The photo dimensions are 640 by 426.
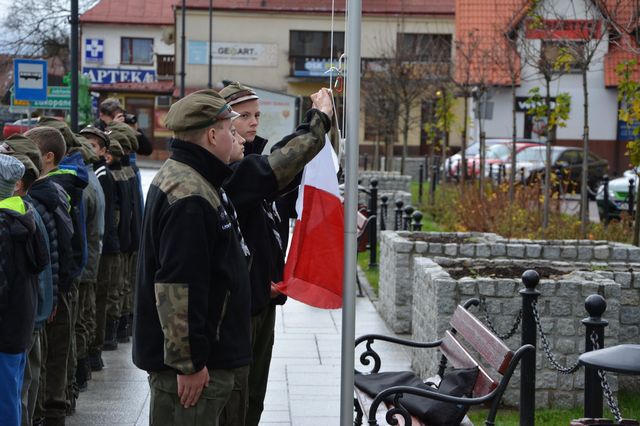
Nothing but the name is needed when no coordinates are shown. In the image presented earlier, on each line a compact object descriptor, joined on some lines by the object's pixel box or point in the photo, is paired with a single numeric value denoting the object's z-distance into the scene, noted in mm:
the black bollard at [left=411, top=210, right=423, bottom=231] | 13016
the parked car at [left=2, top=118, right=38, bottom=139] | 29188
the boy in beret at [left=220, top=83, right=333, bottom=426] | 5184
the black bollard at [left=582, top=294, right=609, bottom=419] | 5555
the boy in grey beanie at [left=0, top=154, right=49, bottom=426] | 5699
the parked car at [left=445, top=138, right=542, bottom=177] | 35328
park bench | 5527
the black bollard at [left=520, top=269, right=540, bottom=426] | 6559
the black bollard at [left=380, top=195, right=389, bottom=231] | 17203
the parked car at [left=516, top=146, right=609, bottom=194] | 34344
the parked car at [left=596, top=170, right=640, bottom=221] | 22806
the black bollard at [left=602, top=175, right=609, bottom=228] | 18747
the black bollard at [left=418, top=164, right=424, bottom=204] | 26969
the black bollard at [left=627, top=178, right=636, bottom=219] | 20172
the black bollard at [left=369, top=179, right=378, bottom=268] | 15509
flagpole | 4770
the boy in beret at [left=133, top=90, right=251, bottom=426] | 4387
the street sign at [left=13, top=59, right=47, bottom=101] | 20438
